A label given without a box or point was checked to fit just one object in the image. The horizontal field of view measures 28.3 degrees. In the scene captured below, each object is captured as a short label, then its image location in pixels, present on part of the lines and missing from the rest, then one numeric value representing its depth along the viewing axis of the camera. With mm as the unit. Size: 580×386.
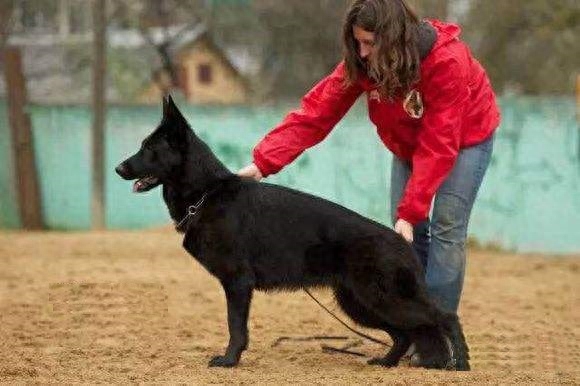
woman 5641
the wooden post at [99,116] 16609
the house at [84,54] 29672
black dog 5832
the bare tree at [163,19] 27531
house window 48812
